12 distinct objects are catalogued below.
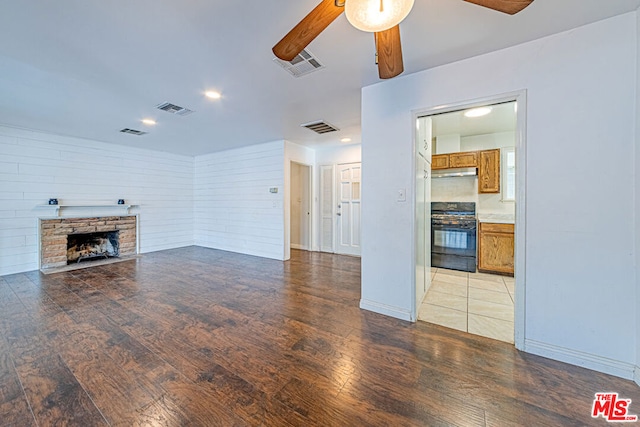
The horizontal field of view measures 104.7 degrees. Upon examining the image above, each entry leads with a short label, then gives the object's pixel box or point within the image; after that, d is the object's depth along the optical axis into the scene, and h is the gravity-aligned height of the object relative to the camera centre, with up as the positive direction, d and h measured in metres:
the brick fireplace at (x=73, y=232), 4.36 -0.43
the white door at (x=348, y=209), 5.45 +0.04
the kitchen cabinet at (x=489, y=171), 4.14 +0.68
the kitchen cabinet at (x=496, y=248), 3.77 -0.58
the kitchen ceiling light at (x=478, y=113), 3.37 +1.37
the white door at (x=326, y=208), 5.79 +0.06
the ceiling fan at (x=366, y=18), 1.11 +0.95
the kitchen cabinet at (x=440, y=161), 4.39 +0.89
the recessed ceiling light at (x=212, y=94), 2.83 +1.36
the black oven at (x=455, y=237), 4.05 -0.44
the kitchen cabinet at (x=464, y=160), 4.25 +0.89
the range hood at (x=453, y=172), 4.34 +0.70
